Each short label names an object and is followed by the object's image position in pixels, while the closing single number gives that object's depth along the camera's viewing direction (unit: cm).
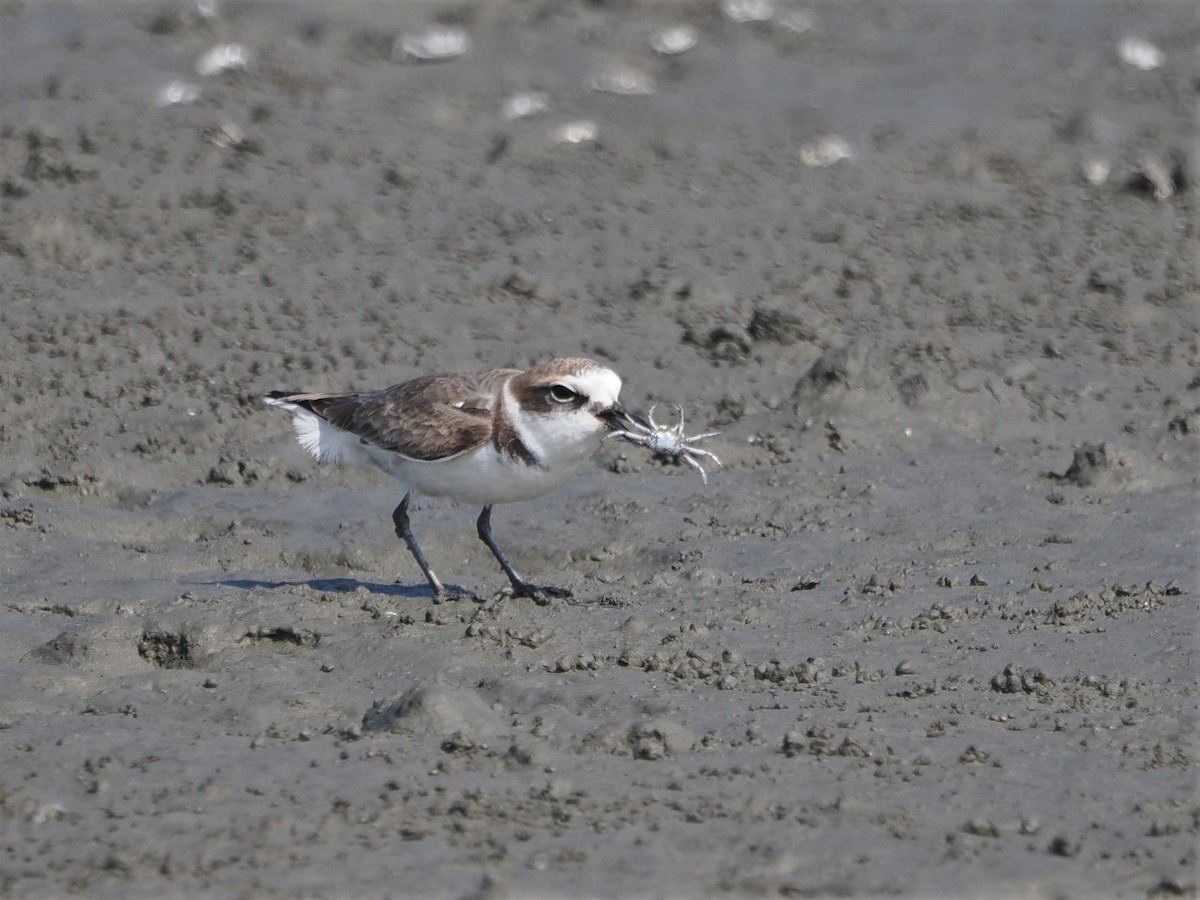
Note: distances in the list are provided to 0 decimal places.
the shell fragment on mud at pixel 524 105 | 1575
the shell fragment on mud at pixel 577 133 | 1501
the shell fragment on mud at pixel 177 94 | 1455
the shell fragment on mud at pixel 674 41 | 1819
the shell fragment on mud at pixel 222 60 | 1559
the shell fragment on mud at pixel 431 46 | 1719
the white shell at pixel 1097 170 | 1470
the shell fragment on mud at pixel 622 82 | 1658
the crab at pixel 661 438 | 764
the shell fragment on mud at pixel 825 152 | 1508
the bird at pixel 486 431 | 764
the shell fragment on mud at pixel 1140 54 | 1830
